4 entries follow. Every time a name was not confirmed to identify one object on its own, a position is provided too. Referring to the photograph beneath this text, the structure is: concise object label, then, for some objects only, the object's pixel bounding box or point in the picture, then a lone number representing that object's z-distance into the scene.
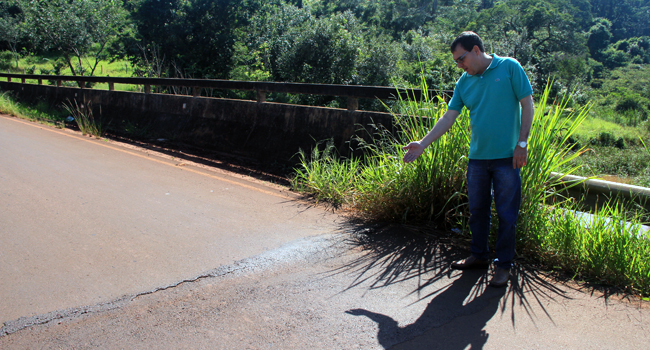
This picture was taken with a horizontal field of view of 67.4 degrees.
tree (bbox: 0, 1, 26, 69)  45.78
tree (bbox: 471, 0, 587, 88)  50.78
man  3.62
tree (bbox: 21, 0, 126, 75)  30.95
